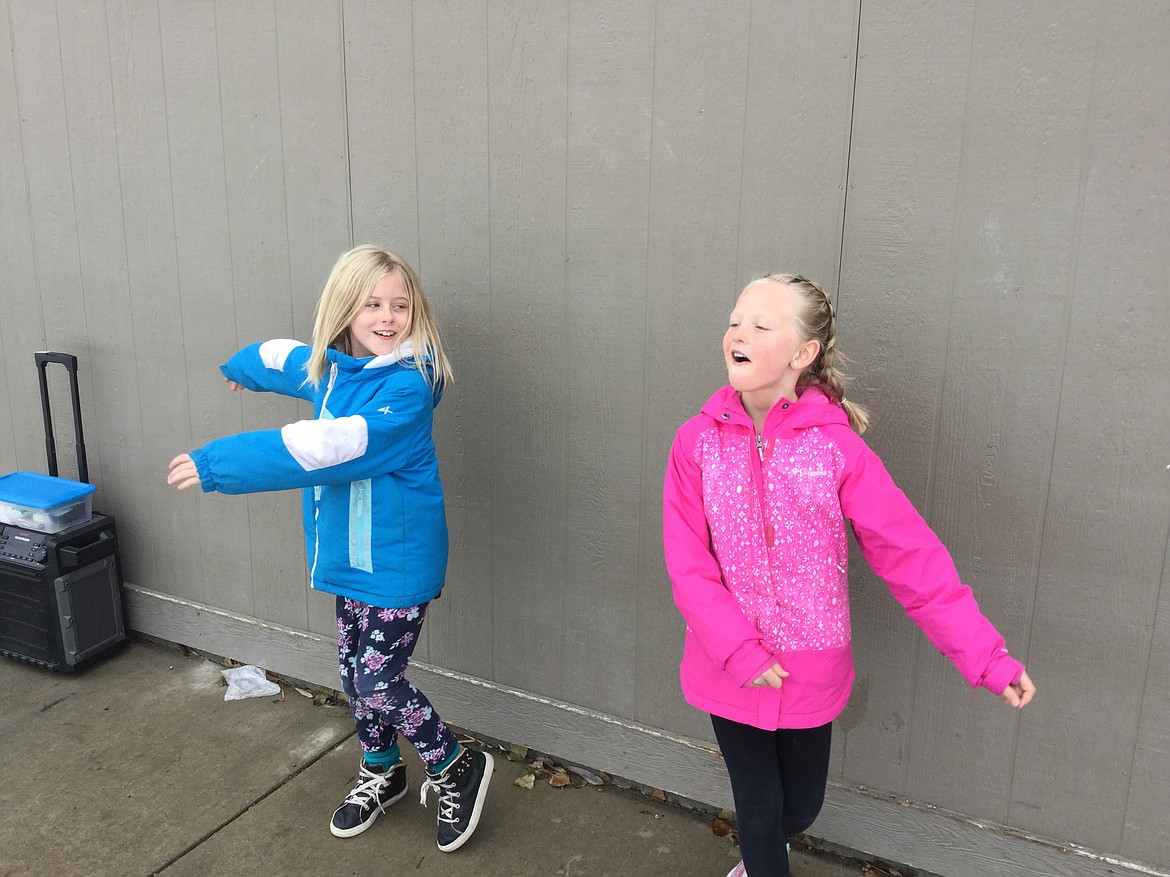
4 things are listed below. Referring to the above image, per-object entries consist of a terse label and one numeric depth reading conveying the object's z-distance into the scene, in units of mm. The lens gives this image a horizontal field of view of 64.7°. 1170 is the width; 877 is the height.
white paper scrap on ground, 3709
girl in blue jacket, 2520
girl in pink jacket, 2000
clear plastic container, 3725
